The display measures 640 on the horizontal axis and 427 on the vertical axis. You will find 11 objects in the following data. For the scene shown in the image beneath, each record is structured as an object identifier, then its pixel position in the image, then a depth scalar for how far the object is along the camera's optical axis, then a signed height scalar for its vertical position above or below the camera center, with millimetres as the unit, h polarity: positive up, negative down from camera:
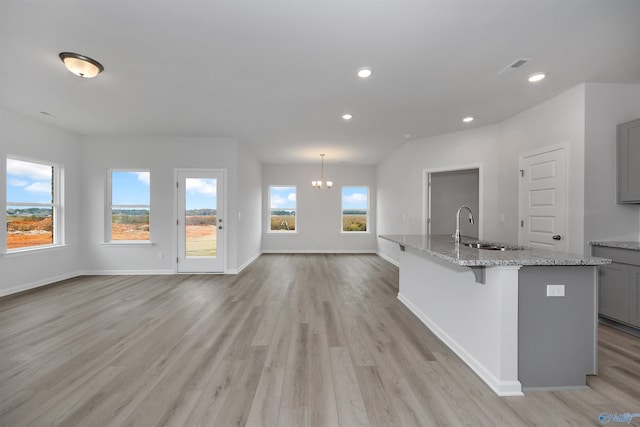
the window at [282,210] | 8711 +52
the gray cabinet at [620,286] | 2891 -800
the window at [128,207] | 5676 +85
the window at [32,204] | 4398 +108
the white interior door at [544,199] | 3629 +184
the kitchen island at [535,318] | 1987 -783
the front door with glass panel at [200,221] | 5668 -199
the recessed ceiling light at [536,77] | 3072 +1531
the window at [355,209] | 8781 +92
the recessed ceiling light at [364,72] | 2920 +1503
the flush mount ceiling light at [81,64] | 2656 +1441
